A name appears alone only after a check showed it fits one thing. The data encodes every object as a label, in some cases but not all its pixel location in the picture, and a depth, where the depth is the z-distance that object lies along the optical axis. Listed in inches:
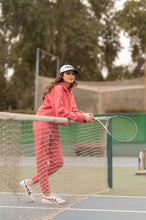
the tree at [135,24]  1500.6
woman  296.2
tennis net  233.8
